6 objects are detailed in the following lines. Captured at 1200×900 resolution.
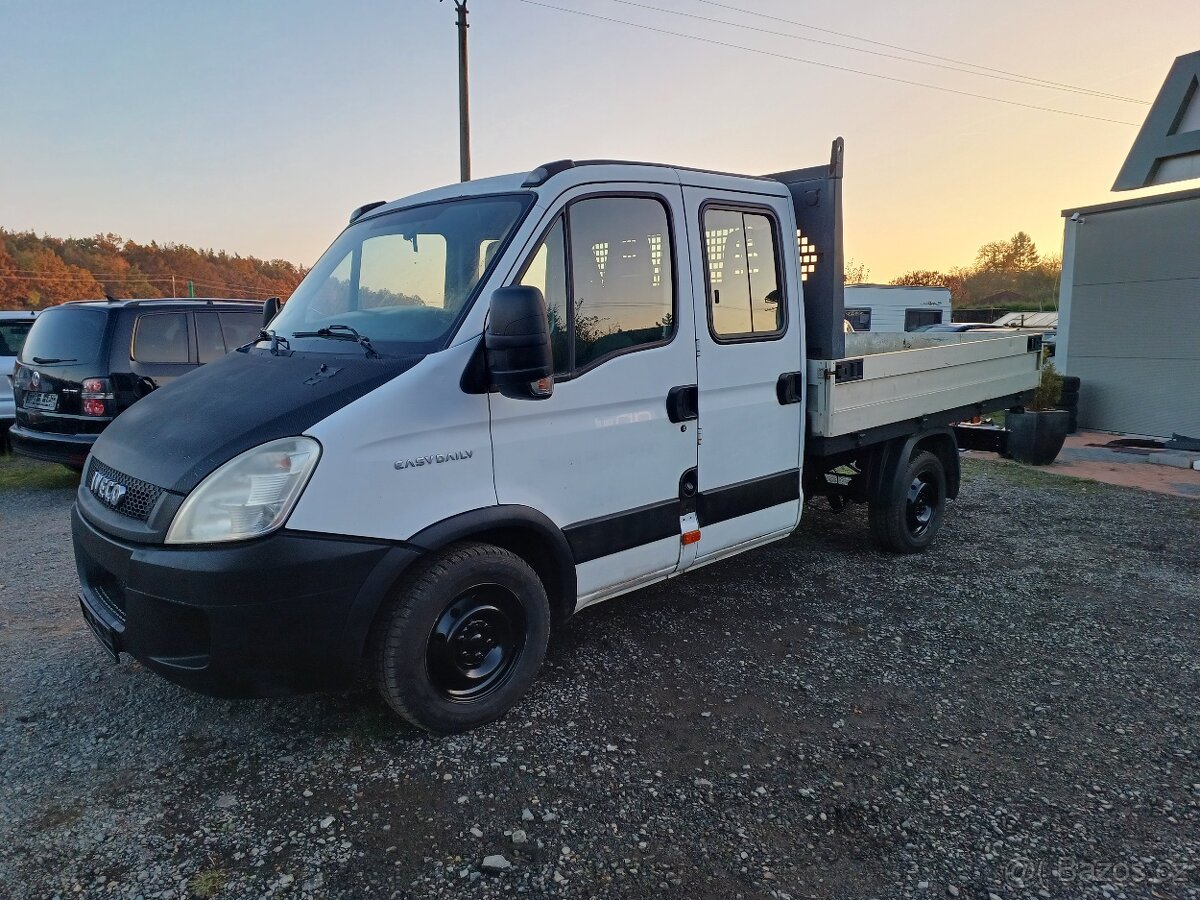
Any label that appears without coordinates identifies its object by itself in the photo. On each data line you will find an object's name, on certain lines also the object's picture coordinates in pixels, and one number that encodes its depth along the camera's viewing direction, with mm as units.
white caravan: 34719
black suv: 6645
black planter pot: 8734
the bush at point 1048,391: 9438
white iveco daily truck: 2570
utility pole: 13602
